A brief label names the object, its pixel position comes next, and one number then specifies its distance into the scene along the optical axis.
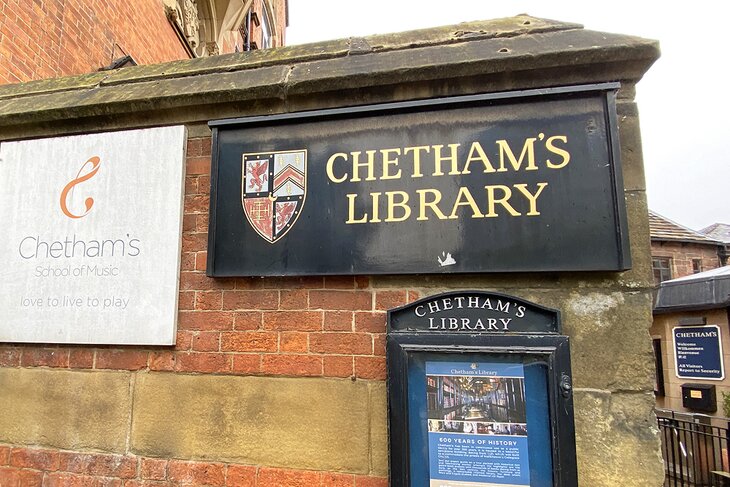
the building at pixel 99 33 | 4.06
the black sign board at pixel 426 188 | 2.06
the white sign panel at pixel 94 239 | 2.43
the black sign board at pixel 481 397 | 1.93
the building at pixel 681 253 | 20.31
